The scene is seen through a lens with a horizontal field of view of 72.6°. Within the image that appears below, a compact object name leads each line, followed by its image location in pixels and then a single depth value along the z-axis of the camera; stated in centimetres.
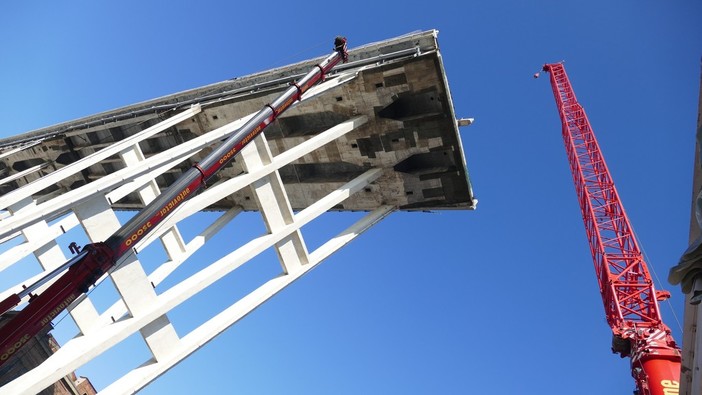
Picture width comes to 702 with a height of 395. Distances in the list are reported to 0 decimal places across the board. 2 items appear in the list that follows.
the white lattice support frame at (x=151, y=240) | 996
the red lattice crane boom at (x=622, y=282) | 2764
